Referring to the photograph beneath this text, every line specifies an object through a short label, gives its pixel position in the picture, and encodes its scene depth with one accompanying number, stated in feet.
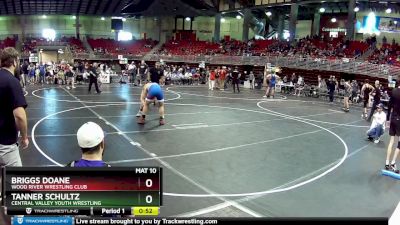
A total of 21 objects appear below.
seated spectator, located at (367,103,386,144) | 42.83
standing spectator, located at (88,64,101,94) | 77.46
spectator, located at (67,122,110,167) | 10.85
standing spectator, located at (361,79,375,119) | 62.89
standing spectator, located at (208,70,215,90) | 98.17
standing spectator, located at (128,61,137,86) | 107.45
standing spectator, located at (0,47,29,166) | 15.37
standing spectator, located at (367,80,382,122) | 56.13
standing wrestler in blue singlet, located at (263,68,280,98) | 82.07
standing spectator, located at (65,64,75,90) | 89.41
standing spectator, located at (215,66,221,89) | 102.26
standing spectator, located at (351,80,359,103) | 87.66
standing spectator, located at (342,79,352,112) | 67.59
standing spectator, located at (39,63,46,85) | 98.89
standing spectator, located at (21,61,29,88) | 85.94
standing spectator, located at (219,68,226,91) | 102.85
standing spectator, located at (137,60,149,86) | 97.97
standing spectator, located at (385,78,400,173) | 29.73
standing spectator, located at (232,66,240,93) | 93.33
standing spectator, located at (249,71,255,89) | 110.93
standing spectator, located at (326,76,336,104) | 82.89
